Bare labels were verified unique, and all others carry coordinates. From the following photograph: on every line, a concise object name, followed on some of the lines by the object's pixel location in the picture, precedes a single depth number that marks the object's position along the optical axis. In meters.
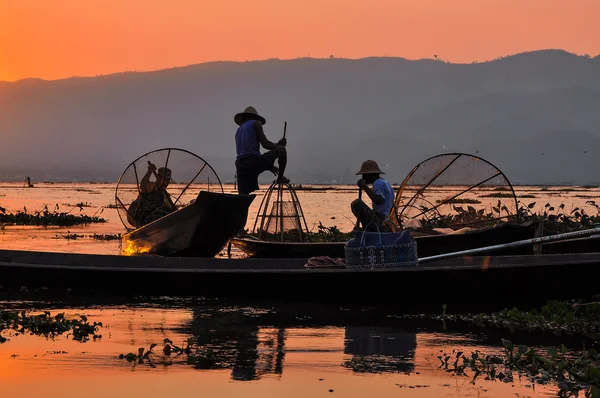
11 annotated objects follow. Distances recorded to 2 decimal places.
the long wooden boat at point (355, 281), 10.64
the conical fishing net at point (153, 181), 16.31
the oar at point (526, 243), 10.67
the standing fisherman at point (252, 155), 14.83
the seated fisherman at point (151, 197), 16.30
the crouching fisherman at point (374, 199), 11.95
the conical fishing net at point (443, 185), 17.53
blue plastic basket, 10.98
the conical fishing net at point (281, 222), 16.84
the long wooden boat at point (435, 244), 13.71
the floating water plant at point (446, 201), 18.16
